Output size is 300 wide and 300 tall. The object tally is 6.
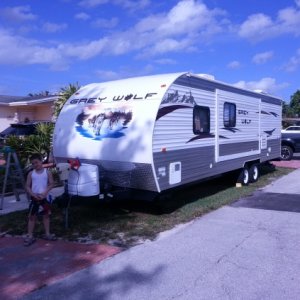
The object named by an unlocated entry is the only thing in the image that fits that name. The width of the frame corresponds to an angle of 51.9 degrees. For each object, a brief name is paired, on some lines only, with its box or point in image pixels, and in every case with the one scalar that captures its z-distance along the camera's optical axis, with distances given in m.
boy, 4.58
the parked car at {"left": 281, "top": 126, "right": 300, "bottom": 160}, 14.84
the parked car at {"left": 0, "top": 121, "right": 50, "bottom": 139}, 12.27
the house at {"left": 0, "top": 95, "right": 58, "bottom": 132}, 18.77
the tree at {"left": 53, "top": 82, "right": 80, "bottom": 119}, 12.05
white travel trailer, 5.52
